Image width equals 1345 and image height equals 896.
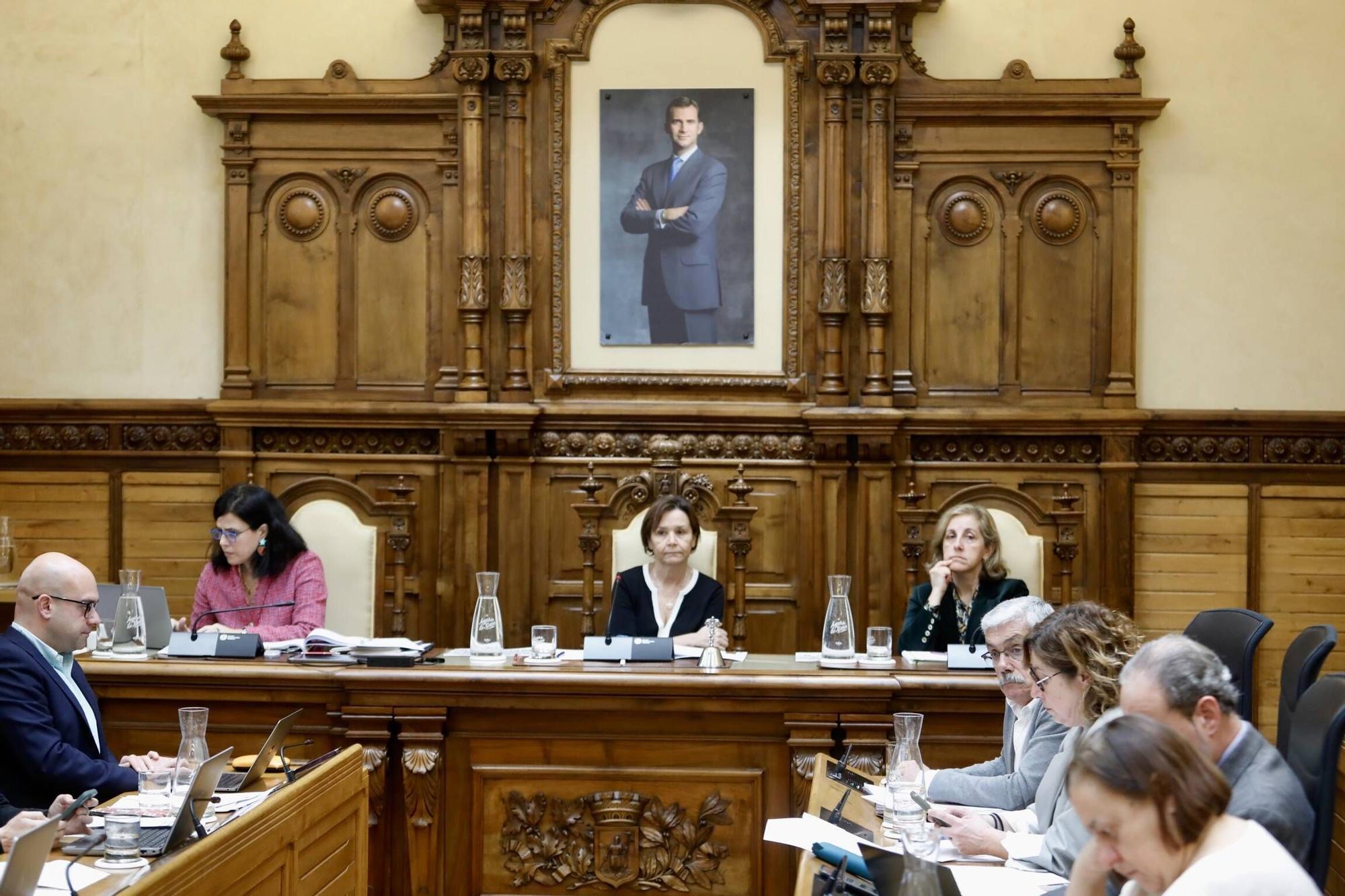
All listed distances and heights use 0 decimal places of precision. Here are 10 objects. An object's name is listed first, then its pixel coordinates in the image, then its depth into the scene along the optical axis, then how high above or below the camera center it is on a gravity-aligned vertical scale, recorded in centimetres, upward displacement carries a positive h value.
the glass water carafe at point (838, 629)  428 -63
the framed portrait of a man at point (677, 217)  620 +89
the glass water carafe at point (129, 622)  443 -64
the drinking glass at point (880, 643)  432 -67
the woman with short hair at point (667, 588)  498 -59
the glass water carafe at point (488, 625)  435 -63
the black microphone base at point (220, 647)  444 -72
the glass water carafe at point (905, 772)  281 -72
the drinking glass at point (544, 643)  433 -68
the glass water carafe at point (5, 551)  592 -56
